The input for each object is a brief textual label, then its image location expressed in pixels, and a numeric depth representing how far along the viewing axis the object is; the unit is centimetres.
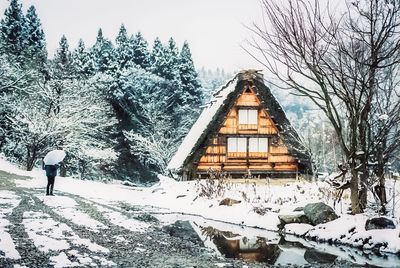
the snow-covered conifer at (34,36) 3602
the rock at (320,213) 978
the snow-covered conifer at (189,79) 3834
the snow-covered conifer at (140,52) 4103
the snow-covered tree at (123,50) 3941
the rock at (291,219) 1025
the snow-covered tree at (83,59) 3753
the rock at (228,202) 1312
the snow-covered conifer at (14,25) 3628
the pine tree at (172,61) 3883
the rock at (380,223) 827
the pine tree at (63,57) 2956
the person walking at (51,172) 1490
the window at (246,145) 2203
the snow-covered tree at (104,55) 3890
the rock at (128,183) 3481
